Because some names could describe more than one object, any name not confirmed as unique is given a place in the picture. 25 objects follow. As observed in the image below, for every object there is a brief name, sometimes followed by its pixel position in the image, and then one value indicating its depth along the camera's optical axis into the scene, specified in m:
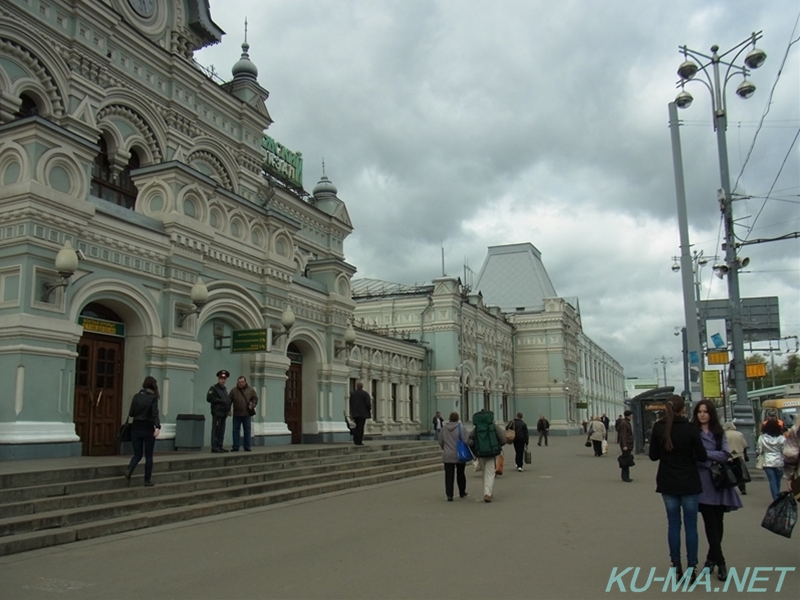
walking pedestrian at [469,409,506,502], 12.12
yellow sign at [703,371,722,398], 17.94
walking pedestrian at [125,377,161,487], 10.03
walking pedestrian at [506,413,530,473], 19.23
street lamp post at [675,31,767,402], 16.75
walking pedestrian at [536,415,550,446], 33.88
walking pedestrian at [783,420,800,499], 7.05
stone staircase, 8.20
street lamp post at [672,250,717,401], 15.98
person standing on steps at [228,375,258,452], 14.71
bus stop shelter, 27.62
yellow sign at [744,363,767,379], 24.72
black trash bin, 14.16
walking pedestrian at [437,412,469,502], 12.33
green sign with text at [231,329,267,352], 15.72
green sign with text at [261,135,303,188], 26.14
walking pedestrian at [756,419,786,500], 10.74
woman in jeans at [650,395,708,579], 6.32
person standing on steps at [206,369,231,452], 13.89
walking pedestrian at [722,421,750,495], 12.16
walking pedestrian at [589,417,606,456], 24.22
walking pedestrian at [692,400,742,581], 6.39
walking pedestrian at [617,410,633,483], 16.14
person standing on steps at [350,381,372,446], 18.17
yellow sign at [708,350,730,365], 19.42
